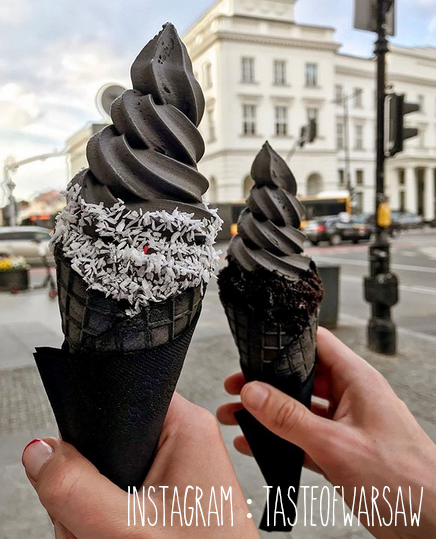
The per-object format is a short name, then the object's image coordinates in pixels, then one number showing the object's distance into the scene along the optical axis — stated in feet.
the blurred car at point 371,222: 104.24
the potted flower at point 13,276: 39.24
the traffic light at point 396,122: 20.85
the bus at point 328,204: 105.19
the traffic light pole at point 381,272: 20.76
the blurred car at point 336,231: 83.20
